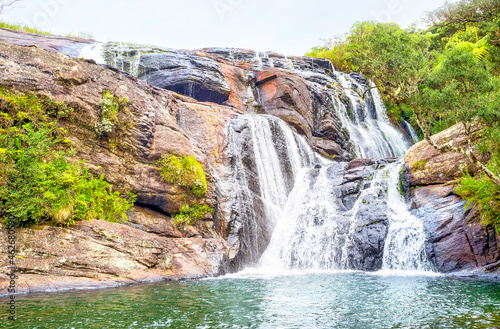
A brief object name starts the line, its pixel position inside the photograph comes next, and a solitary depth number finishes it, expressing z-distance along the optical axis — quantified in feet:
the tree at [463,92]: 43.27
